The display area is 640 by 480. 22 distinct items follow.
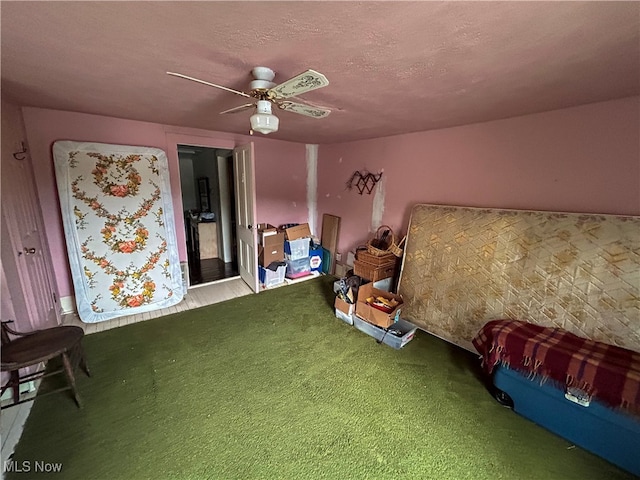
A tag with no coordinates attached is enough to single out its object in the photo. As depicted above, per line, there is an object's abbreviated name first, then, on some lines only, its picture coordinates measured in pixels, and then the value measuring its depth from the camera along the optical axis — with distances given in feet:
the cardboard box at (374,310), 8.25
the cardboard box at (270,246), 12.25
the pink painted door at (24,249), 5.87
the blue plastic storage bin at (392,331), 8.06
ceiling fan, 4.15
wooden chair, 5.12
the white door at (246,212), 10.60
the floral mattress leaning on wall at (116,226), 8.63
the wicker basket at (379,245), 10.14
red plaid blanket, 4.64
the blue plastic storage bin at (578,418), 4.67
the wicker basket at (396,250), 10.17
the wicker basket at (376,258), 10.06
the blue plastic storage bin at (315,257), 13.91
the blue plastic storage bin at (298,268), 13.20
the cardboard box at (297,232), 12.82
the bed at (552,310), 4.88
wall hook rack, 11.78
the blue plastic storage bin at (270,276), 12.40
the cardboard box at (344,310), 9.24
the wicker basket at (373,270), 10.09
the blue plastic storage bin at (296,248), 13.05
